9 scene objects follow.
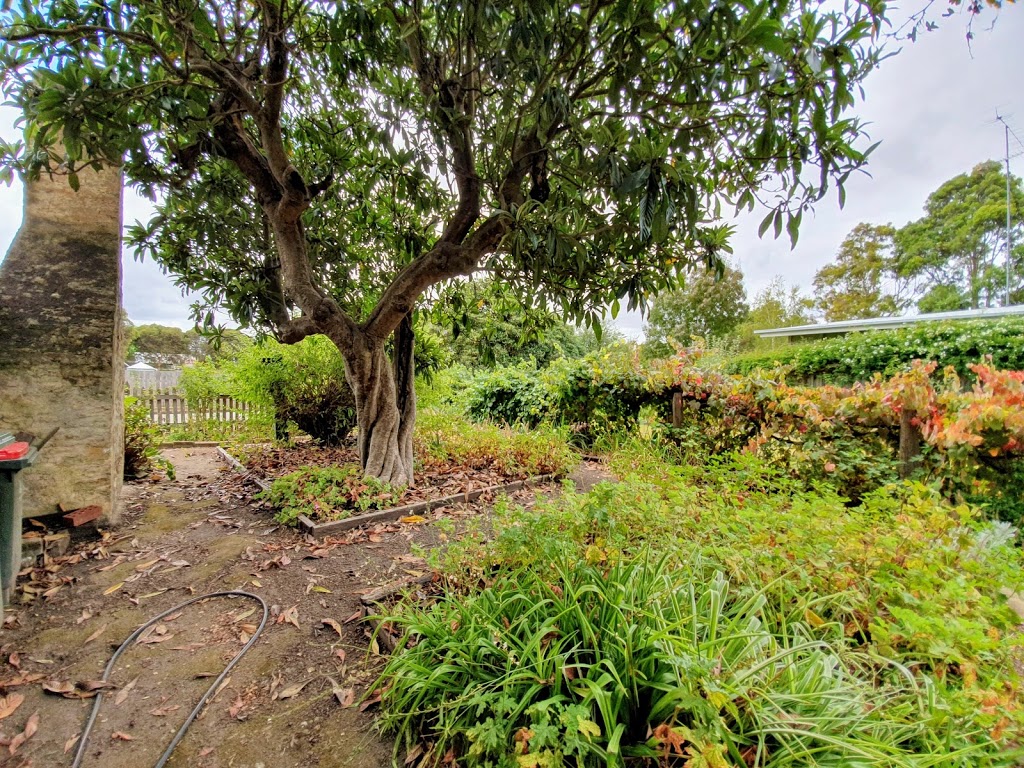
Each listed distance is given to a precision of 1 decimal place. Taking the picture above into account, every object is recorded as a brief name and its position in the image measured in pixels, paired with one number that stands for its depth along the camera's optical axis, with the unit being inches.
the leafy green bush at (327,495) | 125.7
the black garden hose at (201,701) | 54.9
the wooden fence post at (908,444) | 112.3
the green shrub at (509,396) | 268.4
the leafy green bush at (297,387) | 208.7
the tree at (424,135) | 63.6
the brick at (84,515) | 111.3
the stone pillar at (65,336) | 106.1
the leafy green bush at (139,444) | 174.9
